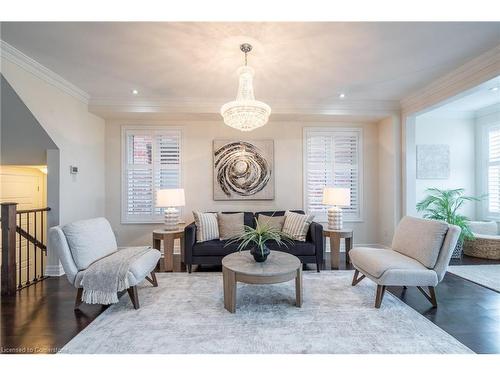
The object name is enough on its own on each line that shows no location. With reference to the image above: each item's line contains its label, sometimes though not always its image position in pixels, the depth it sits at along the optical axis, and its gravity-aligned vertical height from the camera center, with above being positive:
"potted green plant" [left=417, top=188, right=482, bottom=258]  3.87 -0.34
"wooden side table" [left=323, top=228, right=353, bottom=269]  3.49 -0.82
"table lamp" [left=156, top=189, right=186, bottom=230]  3.59 -0.21
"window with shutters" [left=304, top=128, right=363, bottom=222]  4.49 +0.45
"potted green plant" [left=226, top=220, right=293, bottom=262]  2.45 -0.55
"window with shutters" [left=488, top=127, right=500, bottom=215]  4.43 +0.35
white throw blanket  2.20 -0.90
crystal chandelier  2.31 +0.83
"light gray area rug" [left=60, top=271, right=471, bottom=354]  1.75 -1.20
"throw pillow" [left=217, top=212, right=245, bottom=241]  3.65 -0.60
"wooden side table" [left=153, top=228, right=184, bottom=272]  3.41 -0.82
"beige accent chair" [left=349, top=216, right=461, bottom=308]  2.27 -0.76
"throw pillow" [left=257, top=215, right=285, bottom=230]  3.78 -0.54
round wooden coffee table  2.21 -0.83
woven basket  3.79 -1.01
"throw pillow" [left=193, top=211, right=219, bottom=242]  3.52 -0.60
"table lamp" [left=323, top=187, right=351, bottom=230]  3.66 -0.23
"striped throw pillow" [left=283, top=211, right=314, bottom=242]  3.50 -0.58
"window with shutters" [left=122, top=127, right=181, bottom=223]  4.34 +0.35
